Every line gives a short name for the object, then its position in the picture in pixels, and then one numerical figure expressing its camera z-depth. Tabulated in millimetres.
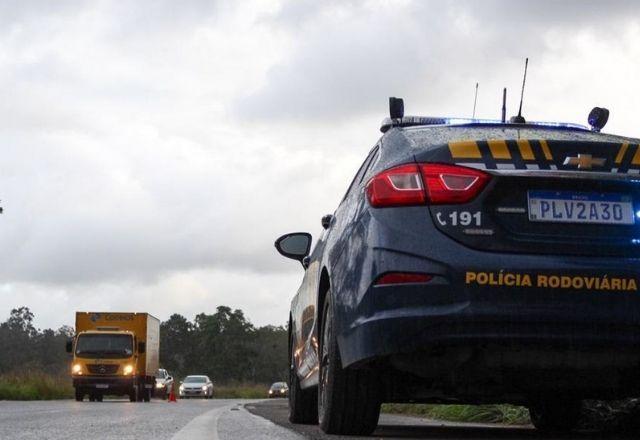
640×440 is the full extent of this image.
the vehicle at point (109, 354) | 31344
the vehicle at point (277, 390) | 65500
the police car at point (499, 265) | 4672
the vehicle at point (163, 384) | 44297
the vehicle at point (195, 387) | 57094
